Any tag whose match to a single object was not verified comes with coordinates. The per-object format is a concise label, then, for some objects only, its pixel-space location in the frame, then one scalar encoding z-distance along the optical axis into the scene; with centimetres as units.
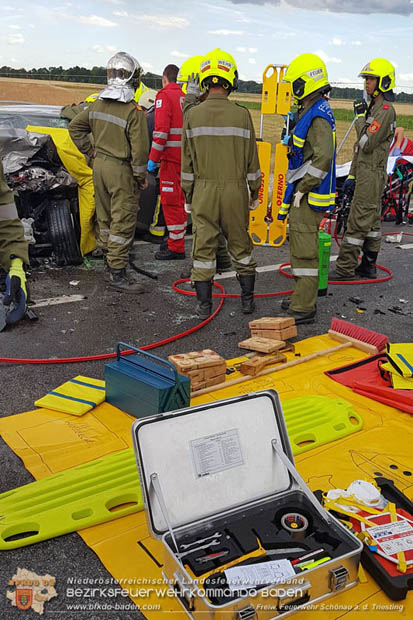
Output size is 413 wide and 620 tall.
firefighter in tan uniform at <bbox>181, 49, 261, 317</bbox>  515
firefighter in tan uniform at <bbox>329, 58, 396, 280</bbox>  650
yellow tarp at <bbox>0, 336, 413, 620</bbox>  230
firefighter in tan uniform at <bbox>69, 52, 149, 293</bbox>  606
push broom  453
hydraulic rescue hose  451
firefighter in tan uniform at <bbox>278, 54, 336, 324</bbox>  511
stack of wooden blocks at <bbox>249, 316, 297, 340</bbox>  495
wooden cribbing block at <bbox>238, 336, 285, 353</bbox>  471
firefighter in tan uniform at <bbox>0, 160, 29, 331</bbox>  321
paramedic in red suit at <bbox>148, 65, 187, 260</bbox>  702
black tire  695
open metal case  207
